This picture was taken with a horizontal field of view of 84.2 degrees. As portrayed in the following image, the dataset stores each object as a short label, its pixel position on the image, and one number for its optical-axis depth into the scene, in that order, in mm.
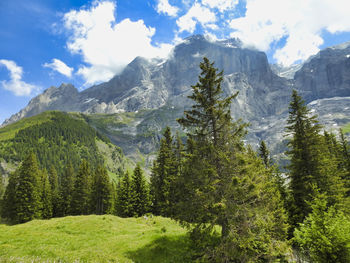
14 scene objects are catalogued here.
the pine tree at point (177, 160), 38422
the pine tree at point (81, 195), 57750
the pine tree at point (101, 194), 56691
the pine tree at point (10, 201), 48622
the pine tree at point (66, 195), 60656
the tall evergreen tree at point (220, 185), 12992
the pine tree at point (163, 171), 39875
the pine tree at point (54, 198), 61062
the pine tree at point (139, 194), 46688
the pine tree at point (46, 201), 54656
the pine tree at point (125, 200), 46531
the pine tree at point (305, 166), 23428
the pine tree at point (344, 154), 37834
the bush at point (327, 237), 13180
